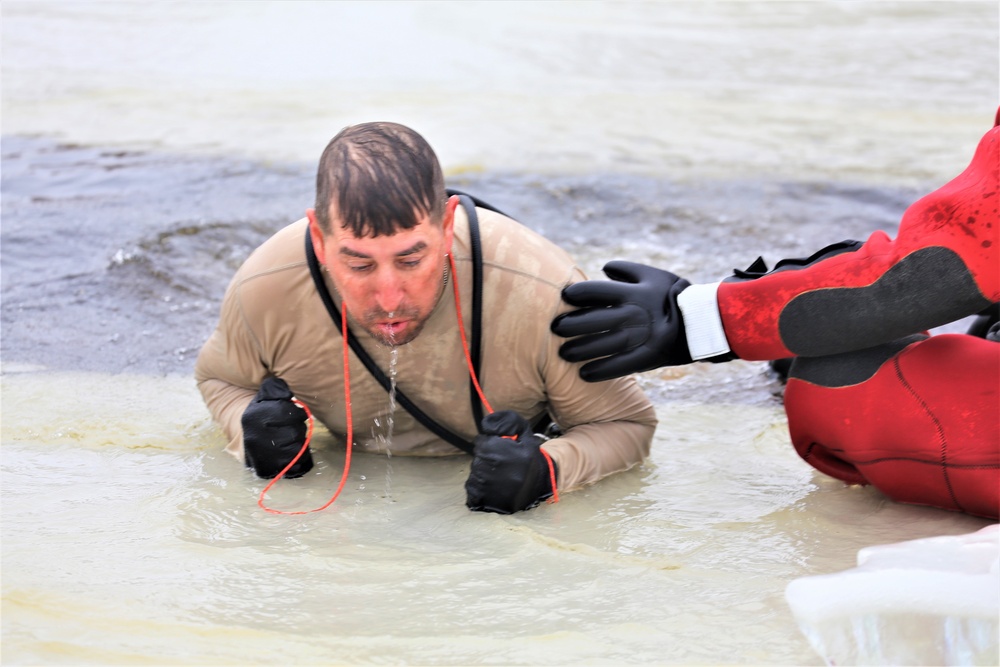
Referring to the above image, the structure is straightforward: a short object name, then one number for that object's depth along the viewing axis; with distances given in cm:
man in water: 545
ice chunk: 417
